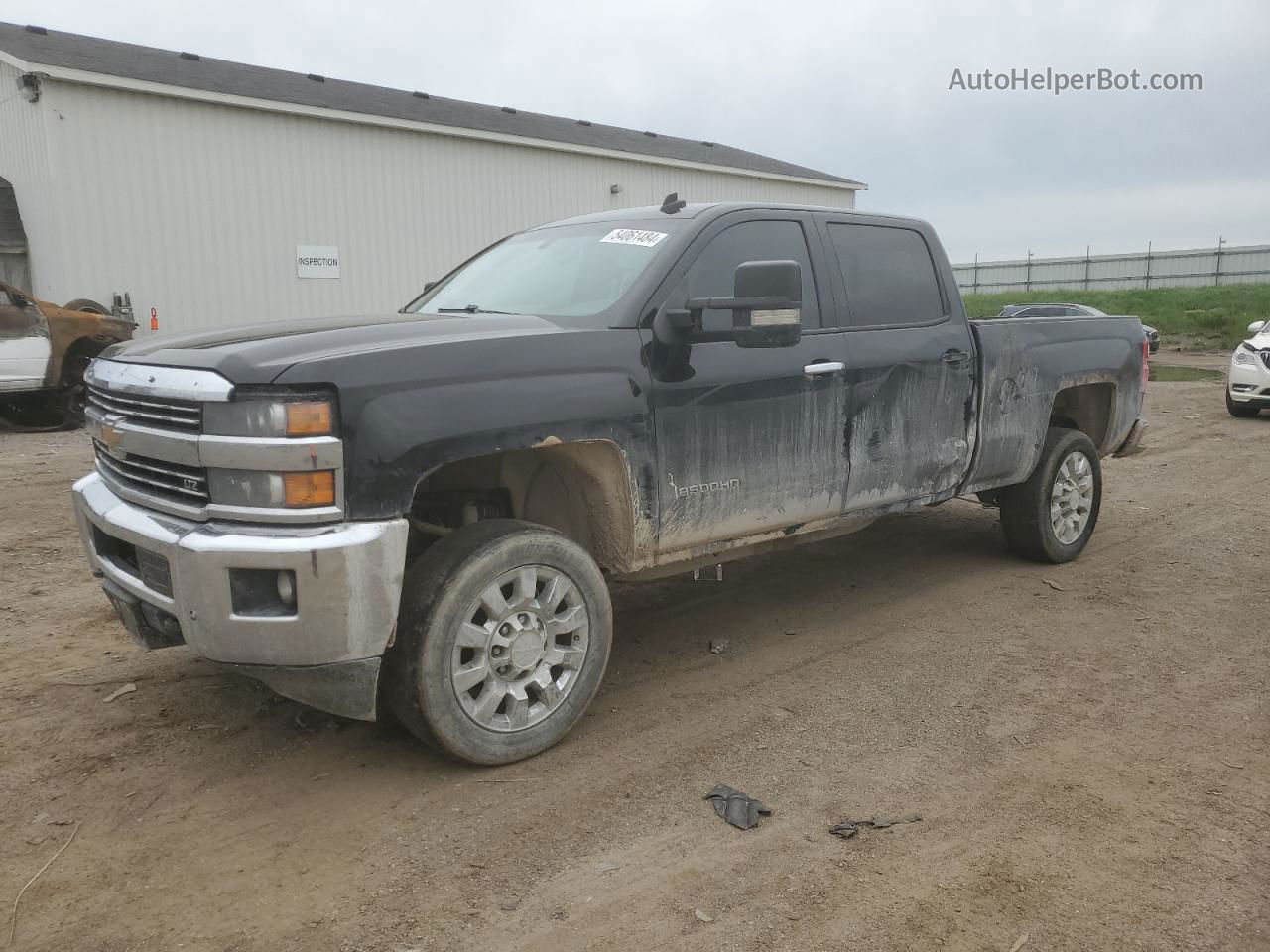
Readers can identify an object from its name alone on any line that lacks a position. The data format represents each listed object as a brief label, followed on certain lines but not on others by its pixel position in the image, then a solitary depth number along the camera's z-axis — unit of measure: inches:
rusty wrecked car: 435.8
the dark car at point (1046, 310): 668.7
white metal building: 544.4
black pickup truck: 113.2
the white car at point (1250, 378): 495.8
